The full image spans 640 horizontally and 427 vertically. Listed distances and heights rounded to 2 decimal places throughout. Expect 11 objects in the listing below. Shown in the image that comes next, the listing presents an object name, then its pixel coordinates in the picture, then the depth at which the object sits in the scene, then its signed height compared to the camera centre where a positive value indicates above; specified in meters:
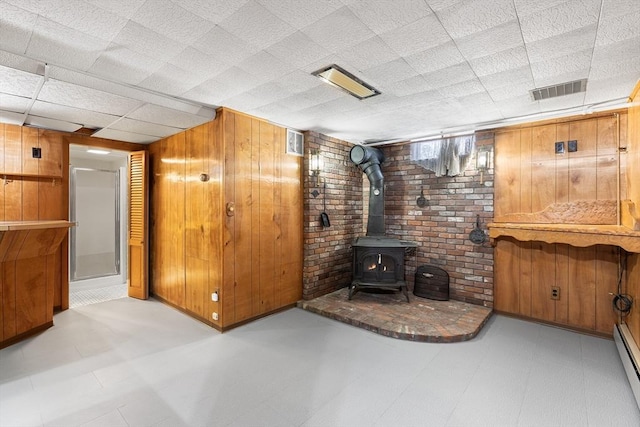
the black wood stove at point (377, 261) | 4.14 -0.70
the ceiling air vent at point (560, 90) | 2.61 +1.13
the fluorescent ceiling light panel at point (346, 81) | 2.42 +1.16
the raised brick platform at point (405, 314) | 3.17 -1.27
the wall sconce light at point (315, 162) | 4.25 +0.74
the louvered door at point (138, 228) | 4.54 -0.22
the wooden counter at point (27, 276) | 2.88 -0.68
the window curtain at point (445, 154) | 4.16 +0.86
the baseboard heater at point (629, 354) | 2.23 -1.24
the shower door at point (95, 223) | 5.39 -0.17
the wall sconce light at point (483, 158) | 3.89 +0.71
